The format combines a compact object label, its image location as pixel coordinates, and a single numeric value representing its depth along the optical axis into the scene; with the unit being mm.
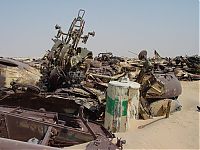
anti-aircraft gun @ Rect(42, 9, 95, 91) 4925
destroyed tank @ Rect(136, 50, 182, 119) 4814
